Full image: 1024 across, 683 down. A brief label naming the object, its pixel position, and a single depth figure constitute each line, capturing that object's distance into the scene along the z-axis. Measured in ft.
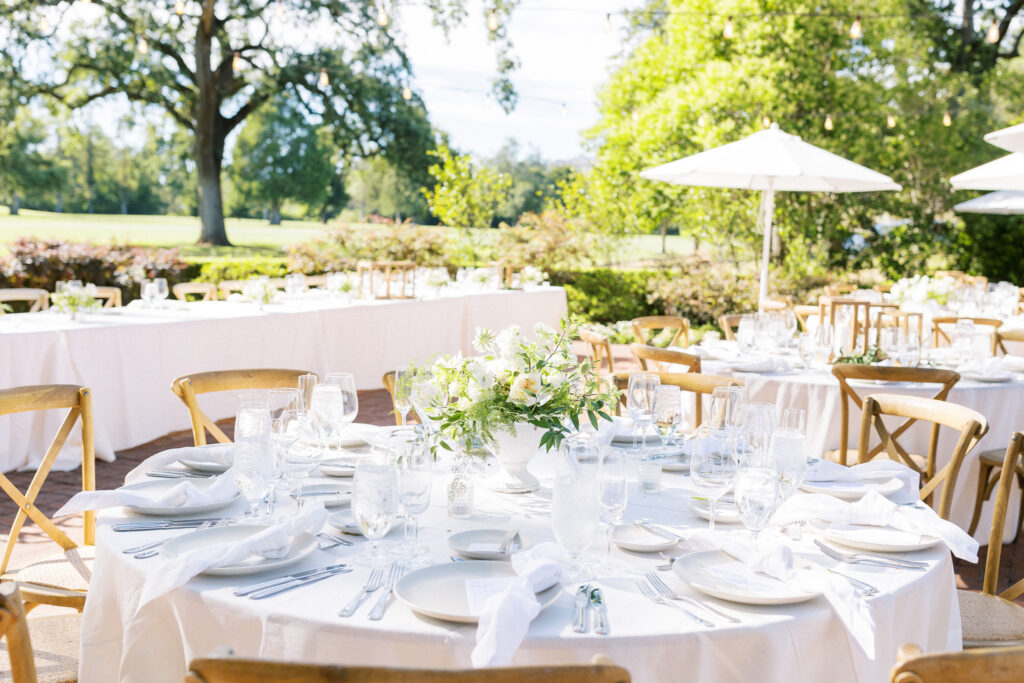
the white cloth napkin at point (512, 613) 4.82
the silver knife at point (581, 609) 5.20
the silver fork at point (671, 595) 5.45
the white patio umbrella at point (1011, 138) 16.22
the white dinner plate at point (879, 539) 6.64
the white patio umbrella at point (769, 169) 23.82
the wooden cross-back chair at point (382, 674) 3.88
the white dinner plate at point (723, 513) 7.27
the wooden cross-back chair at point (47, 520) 8.79
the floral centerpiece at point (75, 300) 20.61
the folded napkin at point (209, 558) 5.71
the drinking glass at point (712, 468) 6.72
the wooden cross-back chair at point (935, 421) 10.05
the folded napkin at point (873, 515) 6.94
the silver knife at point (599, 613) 5.18
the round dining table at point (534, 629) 5.11
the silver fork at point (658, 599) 5.34
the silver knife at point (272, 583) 5.66
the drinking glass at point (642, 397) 9.70
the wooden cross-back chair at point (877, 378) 13.85
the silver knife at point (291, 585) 5.59
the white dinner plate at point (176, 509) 7.20
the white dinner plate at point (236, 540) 5.90
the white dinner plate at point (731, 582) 5.56
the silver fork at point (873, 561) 6.38
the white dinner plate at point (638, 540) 6.55
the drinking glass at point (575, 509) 5.62
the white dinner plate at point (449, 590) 5.26
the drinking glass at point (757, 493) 6.06
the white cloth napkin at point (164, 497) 7.10
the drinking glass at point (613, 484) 6.00
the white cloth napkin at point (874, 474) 8.59
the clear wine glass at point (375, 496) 5.72
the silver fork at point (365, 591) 5.37
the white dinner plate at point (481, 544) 6.34
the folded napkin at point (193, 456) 8.82
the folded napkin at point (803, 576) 5.39
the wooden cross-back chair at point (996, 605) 8.13
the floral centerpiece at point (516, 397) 7.84
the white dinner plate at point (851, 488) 8.06
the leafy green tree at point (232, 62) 67.10
